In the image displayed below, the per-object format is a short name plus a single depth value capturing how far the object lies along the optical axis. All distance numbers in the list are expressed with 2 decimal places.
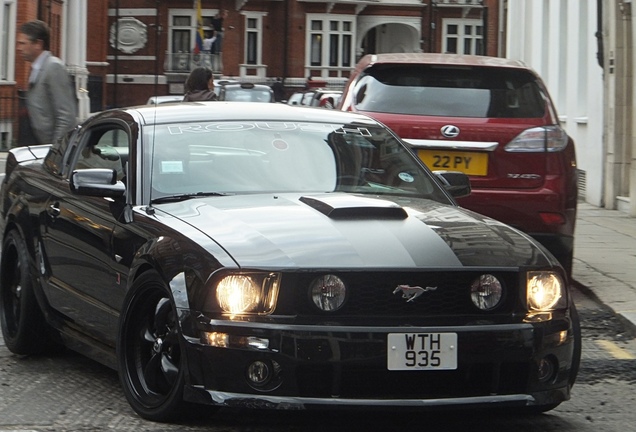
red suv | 14.40
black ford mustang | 7.44
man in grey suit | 14.73
